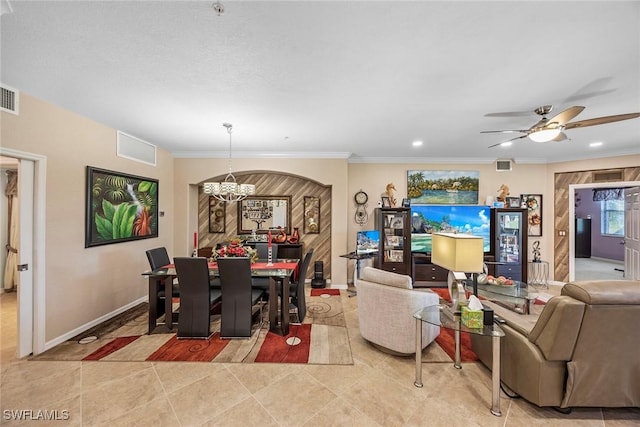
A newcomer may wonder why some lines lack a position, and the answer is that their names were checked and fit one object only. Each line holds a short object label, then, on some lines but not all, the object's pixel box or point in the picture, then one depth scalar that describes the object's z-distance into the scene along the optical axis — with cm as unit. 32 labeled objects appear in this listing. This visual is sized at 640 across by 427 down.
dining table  302
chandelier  340
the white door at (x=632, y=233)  464
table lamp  207
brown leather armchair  166
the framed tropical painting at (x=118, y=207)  317
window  761
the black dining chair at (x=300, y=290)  324
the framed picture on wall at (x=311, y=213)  530
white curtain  423
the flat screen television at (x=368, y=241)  486
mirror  528
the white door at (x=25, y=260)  251
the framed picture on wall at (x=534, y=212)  529
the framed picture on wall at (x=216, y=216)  528
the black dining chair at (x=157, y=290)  306
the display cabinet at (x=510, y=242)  487
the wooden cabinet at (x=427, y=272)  488
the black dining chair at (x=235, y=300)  282
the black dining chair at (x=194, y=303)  283
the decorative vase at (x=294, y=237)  504
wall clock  529
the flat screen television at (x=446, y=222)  496
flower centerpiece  334
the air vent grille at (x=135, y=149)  362
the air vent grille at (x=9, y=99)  230
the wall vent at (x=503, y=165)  527
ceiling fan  222
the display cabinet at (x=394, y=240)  484
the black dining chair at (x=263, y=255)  370
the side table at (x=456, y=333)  186
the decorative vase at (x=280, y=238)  498
